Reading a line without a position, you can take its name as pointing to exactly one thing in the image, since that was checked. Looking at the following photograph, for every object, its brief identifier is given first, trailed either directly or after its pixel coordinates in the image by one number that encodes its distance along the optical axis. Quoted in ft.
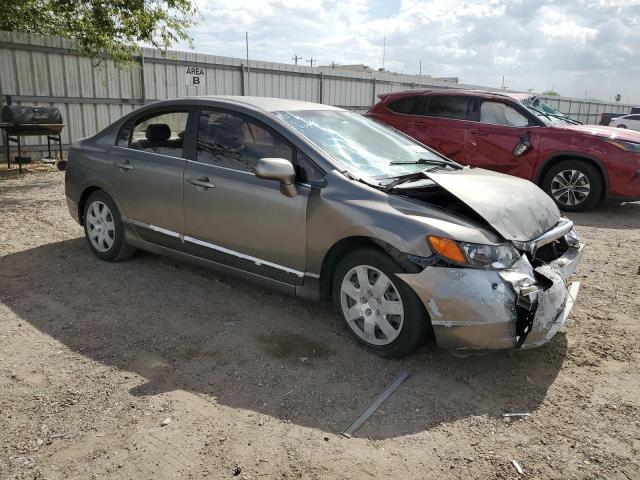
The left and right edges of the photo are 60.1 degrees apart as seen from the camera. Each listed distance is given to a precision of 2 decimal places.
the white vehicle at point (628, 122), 76.74
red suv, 25.61
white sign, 44.01
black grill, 33.86
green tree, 34.78
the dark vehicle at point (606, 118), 81.83
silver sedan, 10.59
